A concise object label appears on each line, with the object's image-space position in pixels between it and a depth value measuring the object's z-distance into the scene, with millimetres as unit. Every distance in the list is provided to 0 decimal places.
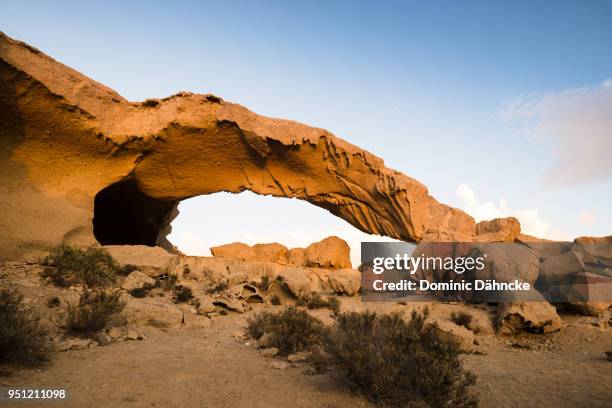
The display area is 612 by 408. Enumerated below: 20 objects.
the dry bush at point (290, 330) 6214
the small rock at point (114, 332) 6233
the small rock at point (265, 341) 6395
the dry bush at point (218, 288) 10898
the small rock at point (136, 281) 9102
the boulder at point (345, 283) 13446
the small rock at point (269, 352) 5973
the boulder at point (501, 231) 12938
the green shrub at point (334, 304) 10872
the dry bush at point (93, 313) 6055
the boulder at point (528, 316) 8461
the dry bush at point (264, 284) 11445
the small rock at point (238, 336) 7133
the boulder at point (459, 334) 7152
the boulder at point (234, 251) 19333
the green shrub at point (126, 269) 10133
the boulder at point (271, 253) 19734
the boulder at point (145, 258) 10617
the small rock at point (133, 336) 6344
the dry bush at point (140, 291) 8789
